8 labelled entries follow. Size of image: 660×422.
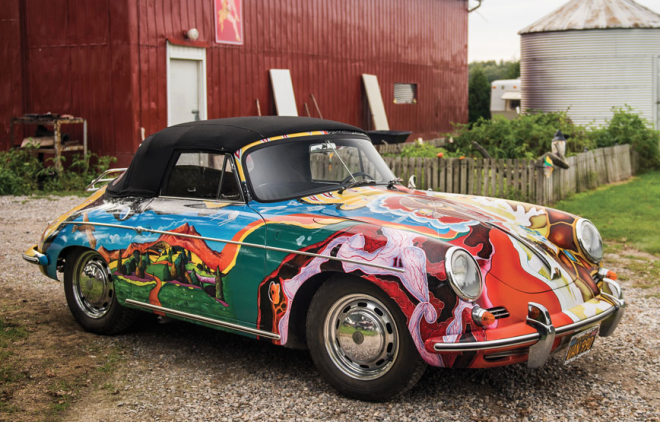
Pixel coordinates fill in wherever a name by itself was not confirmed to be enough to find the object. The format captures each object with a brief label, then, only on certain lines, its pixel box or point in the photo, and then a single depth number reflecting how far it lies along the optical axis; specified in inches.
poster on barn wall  622.2
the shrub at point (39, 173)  538.9
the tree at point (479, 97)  1496.4
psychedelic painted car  153.9
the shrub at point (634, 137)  692.1
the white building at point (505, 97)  1378.0
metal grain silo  938.1
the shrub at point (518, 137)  603.5
